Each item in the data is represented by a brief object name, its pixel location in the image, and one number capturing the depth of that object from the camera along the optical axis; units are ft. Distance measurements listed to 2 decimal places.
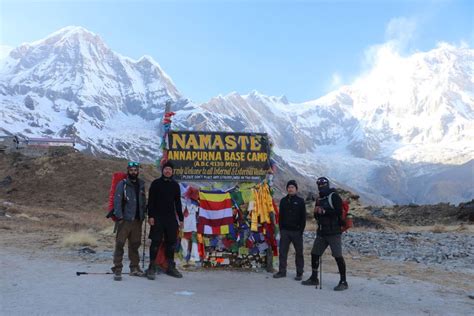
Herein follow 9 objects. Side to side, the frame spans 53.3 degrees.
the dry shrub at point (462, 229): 94.40
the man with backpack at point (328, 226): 30.60
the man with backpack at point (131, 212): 30.35
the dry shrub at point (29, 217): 81.74
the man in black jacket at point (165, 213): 31.52
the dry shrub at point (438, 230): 92.34
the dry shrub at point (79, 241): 48.24
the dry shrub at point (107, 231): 64.18
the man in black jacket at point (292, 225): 33.45
